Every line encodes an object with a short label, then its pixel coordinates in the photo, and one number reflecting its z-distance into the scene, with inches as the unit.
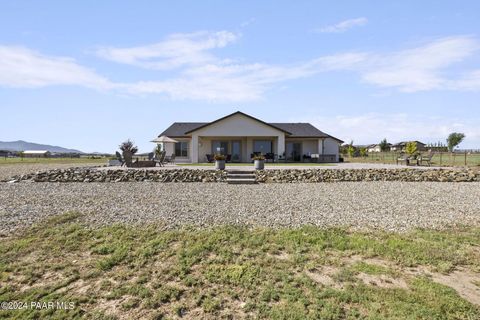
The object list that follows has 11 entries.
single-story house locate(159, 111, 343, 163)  1026.7
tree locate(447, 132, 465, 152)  2817.4
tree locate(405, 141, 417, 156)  1086.2
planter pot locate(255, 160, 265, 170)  625.4
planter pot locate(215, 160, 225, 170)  609.3
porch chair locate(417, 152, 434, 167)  799.7
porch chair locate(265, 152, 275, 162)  1033.5
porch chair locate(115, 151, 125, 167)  789.6
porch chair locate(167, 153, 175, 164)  959.0
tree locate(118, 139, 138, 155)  772.0
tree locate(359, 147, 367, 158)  1789.5
